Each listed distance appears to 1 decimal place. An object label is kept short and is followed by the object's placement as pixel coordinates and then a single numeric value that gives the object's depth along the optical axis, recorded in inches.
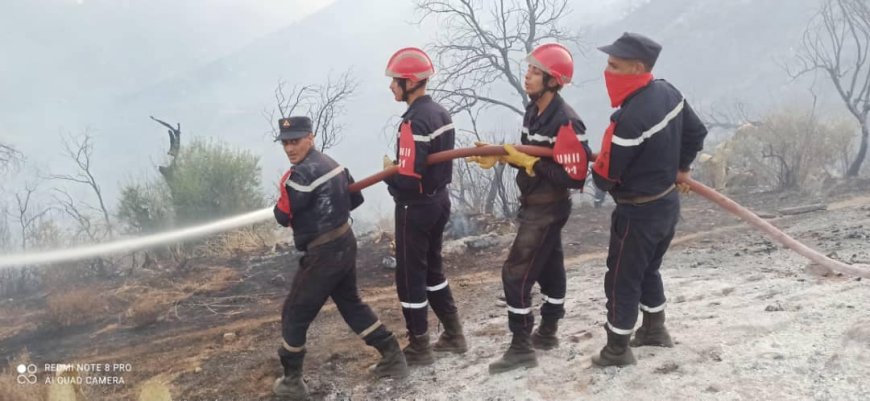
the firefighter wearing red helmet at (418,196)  162.4
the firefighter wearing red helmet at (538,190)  149.9
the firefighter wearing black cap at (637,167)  134.3
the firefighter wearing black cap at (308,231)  155.9
